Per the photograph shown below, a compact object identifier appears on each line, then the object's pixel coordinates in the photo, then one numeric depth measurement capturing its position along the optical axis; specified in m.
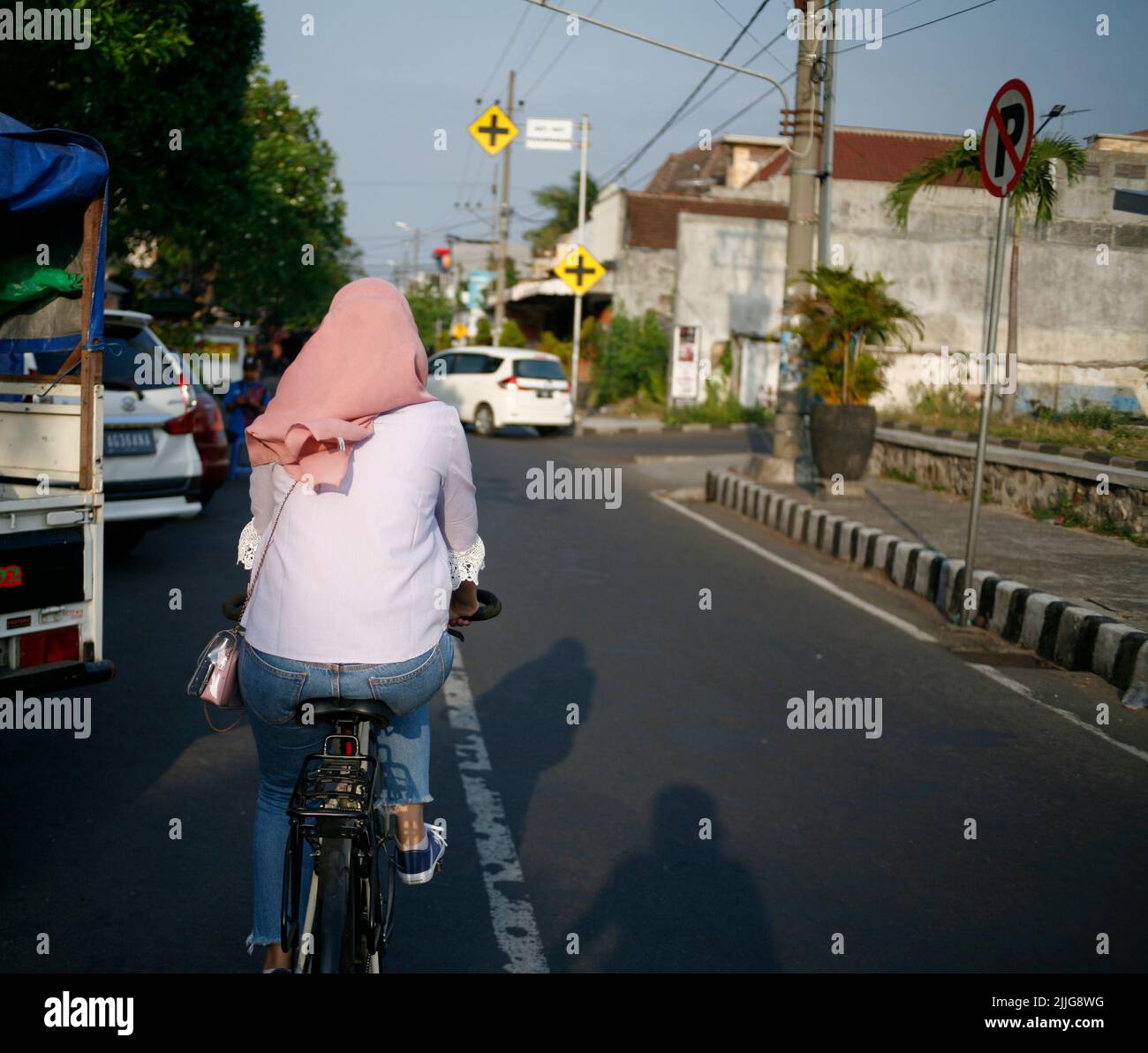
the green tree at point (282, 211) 35.38
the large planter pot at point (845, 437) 14.76
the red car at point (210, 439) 11.05
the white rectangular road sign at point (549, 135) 34.03
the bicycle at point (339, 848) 2.82
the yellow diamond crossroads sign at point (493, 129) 34.59
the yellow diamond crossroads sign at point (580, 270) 30.55
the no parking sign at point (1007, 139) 8.41
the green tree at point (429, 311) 74.62
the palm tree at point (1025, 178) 16.52
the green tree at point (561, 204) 67.38
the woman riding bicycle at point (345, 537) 2.91
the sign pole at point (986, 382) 8.46
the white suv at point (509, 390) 26.22
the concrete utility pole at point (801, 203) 15.88
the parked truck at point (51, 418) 4.67
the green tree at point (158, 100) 14.02
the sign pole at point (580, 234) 32.58
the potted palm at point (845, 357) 14.68
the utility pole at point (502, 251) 41.38
